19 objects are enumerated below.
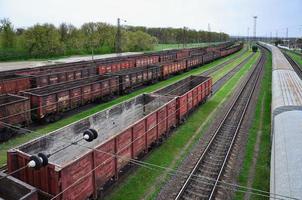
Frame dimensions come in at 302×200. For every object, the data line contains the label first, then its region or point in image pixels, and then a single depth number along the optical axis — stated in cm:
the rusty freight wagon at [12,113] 1528
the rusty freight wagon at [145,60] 4258
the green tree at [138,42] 9355
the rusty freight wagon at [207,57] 5291
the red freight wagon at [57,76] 2386
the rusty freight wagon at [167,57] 4984
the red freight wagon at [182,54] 5884
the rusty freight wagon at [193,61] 4417
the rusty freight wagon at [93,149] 833
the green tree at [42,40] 6575
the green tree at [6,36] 7106
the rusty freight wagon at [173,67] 3544
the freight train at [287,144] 757
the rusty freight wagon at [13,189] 752
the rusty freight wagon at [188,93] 1762
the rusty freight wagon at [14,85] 2131
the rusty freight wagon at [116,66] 3312
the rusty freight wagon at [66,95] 1745
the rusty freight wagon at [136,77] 2622
